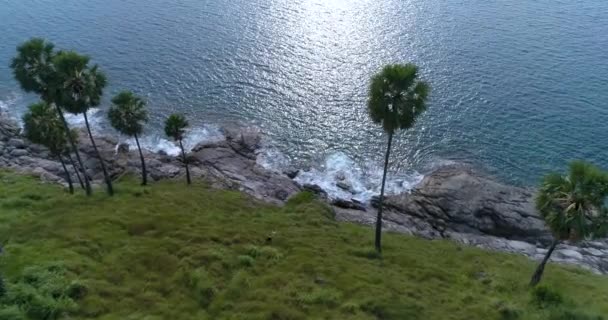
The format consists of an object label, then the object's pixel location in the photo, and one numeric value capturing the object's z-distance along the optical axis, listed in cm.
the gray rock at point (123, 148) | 8789
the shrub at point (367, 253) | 5972
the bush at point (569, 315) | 4926
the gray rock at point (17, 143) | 8769
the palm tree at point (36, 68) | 6225
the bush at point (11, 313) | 3844
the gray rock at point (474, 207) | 7250
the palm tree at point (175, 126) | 7586
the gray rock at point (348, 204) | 7725
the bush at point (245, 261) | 5397
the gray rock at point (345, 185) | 8188
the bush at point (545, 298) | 5169
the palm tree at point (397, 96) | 5288
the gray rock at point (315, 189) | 8056
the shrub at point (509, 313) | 5006
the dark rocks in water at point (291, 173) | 8492
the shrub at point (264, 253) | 5597
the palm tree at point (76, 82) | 6300
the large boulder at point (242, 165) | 7954
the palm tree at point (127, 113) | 7281
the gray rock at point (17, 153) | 8556
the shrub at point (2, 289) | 4178
